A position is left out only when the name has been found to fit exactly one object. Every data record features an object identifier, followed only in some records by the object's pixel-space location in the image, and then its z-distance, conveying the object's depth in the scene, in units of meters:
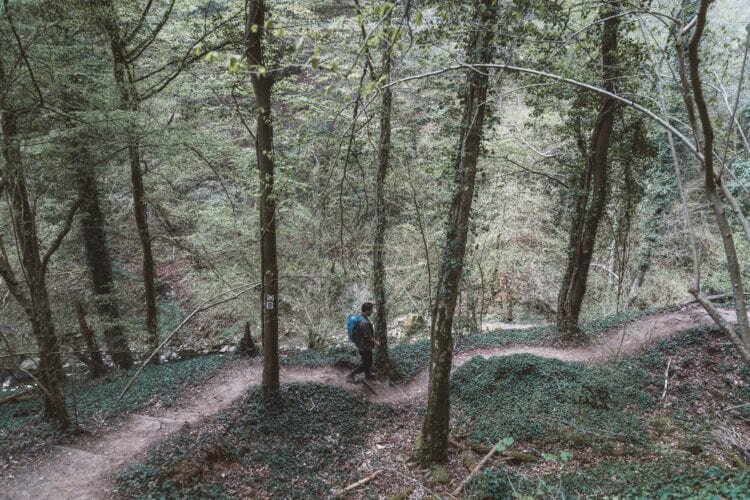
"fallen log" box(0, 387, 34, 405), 8.30
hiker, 8.45
